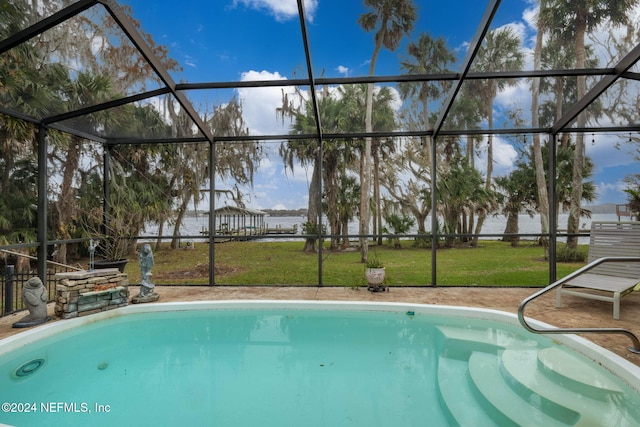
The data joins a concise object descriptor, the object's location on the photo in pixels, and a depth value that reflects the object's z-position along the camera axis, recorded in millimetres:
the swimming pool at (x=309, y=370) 2566
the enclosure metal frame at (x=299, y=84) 3391
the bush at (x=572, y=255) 10875
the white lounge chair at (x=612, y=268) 4180
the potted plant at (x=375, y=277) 5605
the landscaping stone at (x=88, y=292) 4270
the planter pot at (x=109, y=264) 6078
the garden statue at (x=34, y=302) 3975
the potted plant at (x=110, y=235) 6254
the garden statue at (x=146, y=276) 5070
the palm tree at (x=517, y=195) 12461
